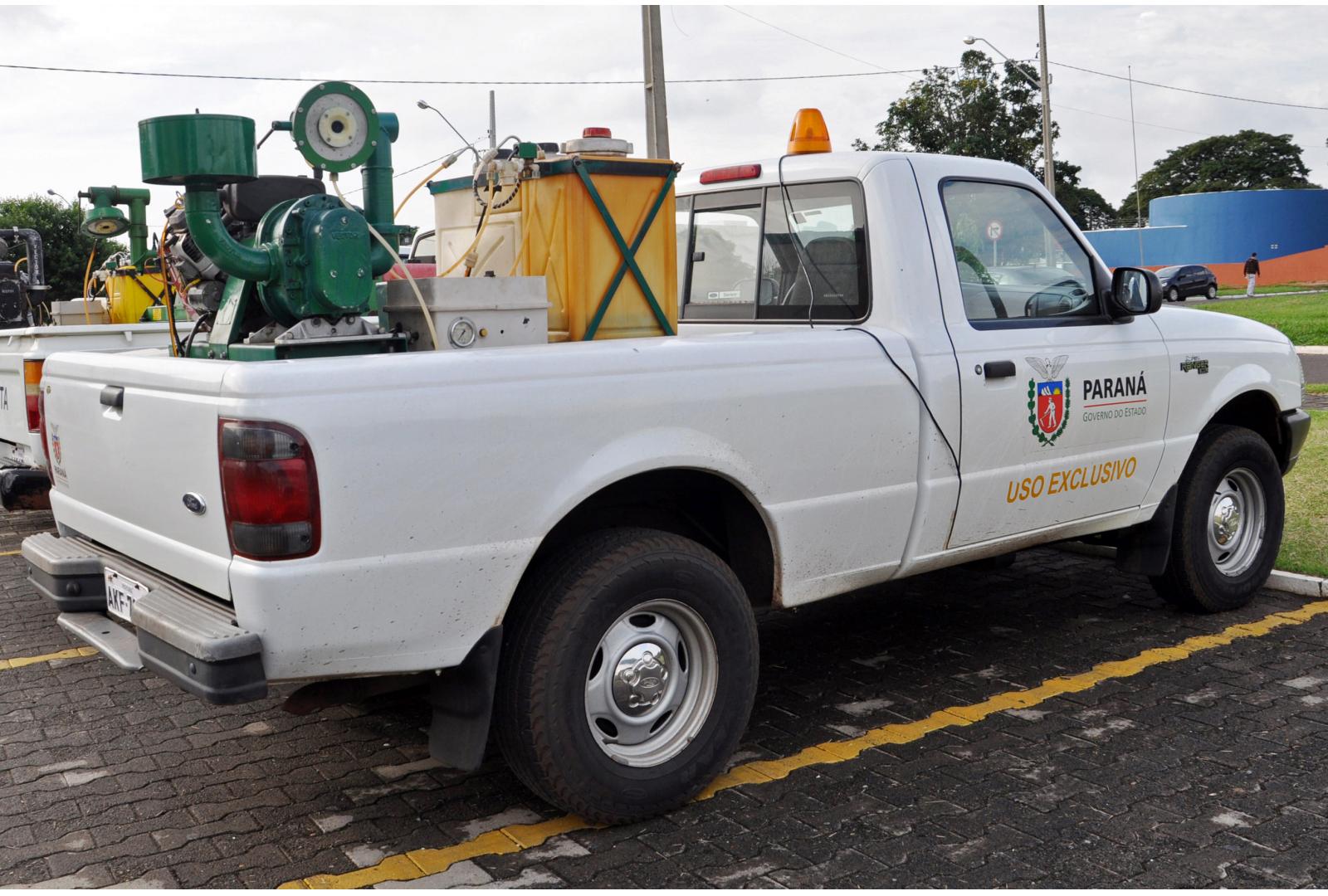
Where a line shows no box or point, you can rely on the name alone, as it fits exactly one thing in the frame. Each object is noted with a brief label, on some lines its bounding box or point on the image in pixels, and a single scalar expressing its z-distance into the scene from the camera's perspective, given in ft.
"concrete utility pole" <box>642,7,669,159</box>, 49.08
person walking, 128.88
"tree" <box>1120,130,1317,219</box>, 225.56
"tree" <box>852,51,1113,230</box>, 137.80
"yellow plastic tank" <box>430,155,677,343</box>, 13.98
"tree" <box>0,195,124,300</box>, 109.60
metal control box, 12.76
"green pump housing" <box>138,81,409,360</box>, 11.88
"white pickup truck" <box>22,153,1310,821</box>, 10.19
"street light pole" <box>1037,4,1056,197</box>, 99.19
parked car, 132.05
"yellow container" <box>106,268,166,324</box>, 32.30
